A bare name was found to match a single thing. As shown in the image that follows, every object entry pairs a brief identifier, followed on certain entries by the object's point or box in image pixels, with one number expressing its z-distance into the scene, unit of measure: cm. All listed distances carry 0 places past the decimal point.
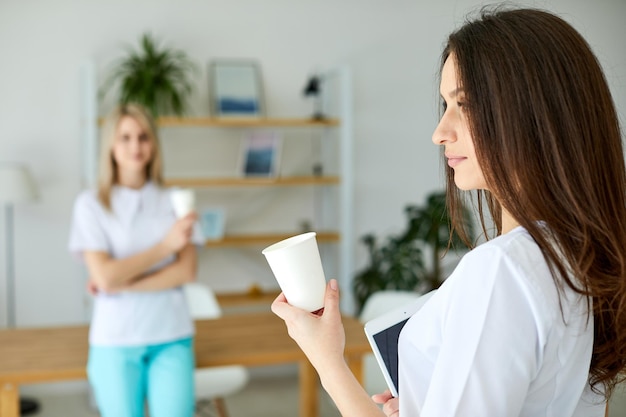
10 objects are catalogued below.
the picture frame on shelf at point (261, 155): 500
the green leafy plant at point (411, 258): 455
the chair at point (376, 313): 342
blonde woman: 252
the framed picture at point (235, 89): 497
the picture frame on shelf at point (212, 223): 498
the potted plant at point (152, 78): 468
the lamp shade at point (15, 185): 437
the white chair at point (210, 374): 348
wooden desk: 256
